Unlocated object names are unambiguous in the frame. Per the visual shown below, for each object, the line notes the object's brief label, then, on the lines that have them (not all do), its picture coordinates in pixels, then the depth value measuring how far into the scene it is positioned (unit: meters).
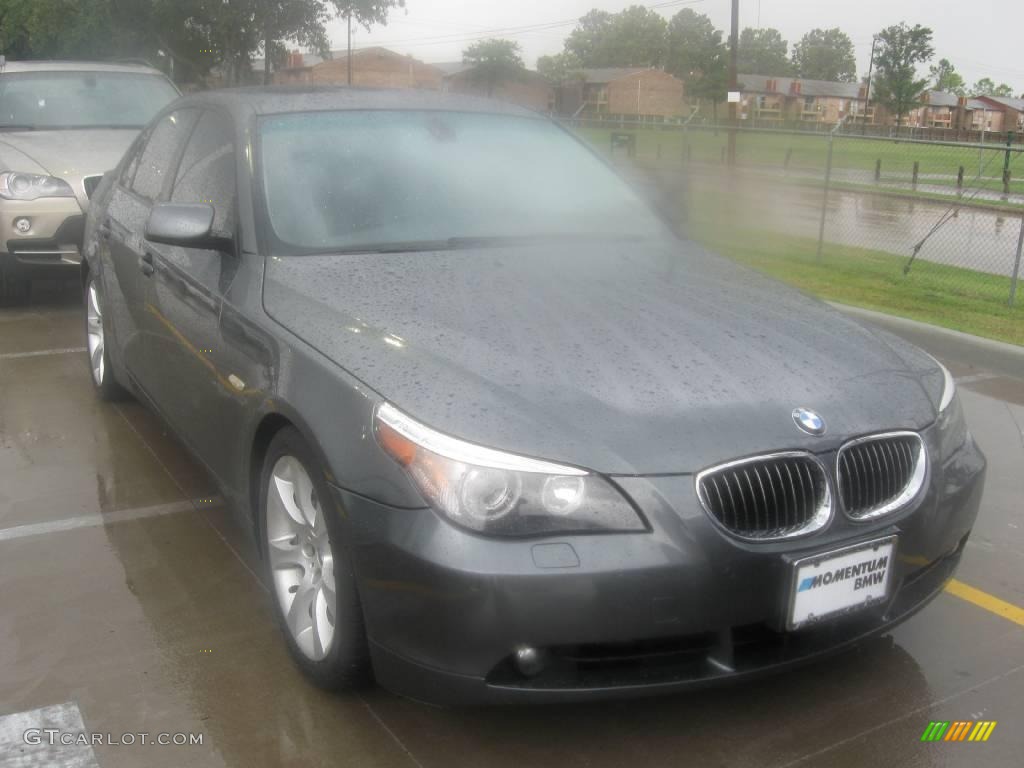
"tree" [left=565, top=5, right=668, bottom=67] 105.31
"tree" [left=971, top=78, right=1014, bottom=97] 126.69
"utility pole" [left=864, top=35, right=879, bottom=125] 70.60
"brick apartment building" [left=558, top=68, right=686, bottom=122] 74.31
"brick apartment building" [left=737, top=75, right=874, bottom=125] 96.39
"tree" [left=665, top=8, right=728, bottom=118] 67.62
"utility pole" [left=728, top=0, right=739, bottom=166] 28.75
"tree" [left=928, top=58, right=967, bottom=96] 117.25
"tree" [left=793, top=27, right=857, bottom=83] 124.00
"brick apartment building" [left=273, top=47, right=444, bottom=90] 53.57
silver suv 7.88
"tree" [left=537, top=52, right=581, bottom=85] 72.40
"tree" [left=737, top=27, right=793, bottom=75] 115.38
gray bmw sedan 2.49
